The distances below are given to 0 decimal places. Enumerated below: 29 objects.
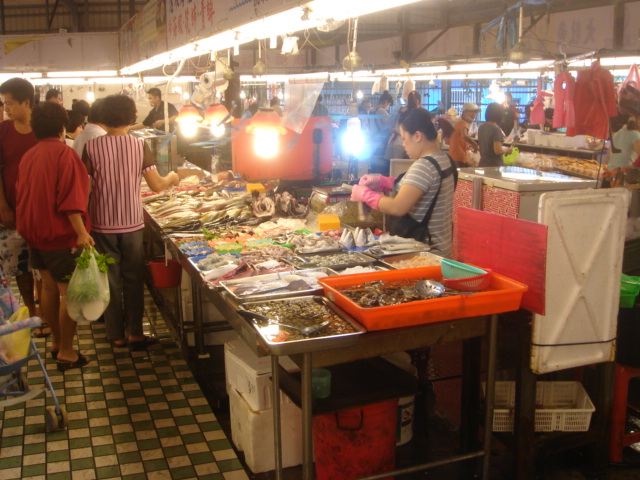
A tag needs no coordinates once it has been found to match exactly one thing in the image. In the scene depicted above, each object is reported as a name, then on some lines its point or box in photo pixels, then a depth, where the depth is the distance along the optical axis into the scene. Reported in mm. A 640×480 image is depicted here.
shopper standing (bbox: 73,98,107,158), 5477
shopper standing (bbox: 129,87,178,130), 10320
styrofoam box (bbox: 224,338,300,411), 3508
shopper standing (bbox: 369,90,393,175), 12953
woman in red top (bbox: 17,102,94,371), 4547
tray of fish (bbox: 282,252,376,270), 4086
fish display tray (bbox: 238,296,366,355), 2697
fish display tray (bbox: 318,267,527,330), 2875
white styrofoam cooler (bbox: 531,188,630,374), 3225
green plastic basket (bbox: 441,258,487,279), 3348
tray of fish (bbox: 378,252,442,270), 3928
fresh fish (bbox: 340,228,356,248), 4590
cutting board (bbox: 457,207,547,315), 3174
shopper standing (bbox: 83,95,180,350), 5023
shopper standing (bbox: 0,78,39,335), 5246
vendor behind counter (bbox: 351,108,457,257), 4395
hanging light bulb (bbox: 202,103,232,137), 6707
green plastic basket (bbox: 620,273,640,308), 3791
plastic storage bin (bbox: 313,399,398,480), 3266
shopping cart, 3508
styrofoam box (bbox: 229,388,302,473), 3559
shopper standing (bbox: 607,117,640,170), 5758
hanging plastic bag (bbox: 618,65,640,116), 5344
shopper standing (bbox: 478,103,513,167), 9305
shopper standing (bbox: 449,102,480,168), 10656
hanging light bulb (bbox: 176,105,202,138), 7117
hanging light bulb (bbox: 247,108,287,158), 5312
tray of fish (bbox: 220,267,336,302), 3402
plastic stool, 3779
